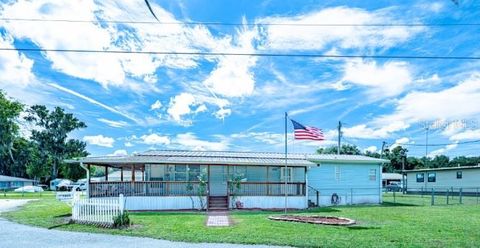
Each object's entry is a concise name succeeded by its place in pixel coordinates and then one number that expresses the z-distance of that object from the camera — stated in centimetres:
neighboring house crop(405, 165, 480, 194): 3681
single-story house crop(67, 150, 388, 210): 2092
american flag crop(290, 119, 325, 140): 1997
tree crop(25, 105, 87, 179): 6166
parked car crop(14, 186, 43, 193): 4898
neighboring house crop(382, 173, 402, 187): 6519
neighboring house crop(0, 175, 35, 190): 5605
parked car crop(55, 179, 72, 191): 5000
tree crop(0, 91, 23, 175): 5128
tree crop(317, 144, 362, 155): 7062
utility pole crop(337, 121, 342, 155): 4547
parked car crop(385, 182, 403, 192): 5140
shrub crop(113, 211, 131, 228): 1361
